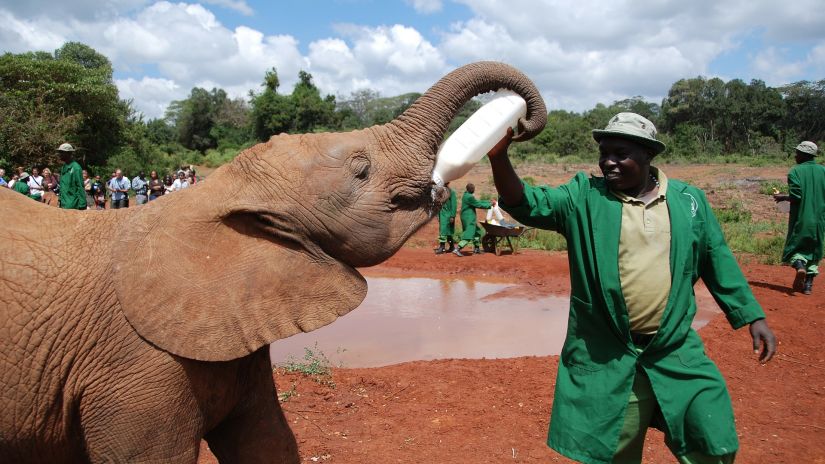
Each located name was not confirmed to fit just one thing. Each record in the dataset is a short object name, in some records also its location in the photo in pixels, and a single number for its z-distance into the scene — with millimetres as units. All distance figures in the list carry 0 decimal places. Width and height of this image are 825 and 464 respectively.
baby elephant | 2426
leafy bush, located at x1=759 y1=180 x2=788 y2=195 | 23989
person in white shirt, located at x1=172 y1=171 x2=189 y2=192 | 18333
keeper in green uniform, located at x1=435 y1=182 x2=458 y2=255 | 14947
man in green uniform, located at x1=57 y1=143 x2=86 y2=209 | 11227
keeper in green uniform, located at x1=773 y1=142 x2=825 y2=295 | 9562
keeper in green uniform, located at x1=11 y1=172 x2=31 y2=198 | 15227
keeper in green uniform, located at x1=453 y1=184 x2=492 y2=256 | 15020
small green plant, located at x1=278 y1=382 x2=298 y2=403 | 5467
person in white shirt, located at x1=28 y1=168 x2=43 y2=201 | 16609
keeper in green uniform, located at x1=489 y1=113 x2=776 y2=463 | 2795
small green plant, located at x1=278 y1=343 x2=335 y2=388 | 5953
